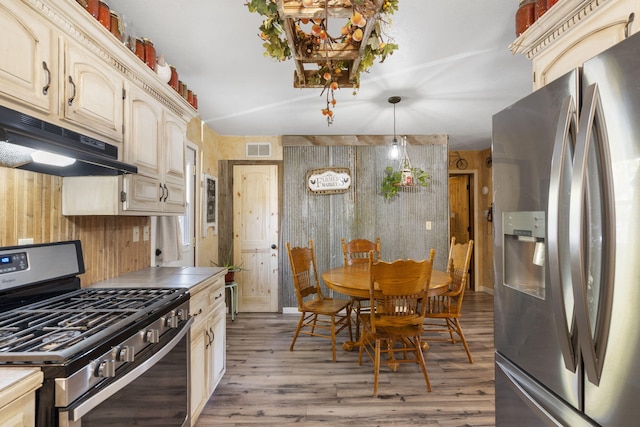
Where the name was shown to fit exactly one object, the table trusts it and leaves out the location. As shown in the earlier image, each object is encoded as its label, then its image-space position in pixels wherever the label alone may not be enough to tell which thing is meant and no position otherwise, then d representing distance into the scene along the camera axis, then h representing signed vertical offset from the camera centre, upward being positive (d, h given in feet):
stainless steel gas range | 3.12 -1.34
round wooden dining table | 8.42 -1.75
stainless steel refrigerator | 2.63 -0.28
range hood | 3.41 +0.92
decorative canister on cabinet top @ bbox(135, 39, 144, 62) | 6.39 +3.40
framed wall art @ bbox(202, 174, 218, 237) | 13.01 +0.74
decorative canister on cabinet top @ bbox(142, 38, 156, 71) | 6.49 +3.41
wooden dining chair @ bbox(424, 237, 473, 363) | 9.60 -2.25
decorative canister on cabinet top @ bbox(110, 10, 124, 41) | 5.45 +3.34
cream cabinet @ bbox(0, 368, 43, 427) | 2.61 -1.48
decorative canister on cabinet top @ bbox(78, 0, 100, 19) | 4.85 +3.29
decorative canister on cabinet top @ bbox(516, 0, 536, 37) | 4.98 +3.17
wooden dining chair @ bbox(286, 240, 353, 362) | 10.02 -2.45
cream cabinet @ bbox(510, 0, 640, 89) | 3.55 +2.36
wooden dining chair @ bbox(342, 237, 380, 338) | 12.43 -1.21
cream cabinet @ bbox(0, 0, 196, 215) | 3.86 +1.92
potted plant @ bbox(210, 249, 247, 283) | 13.33 -2.02
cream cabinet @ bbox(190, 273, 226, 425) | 6.34 -2.64
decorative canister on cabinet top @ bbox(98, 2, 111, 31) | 5.14 +3.31
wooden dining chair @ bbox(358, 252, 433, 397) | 7.39 -2.06
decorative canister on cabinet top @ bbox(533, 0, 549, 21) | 4.73 +3.12
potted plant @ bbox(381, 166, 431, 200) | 14.14 +1.76
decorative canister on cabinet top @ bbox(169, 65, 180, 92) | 7.58 +3.34
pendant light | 10.58 +2.60
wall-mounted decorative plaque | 14.69 +1.80
